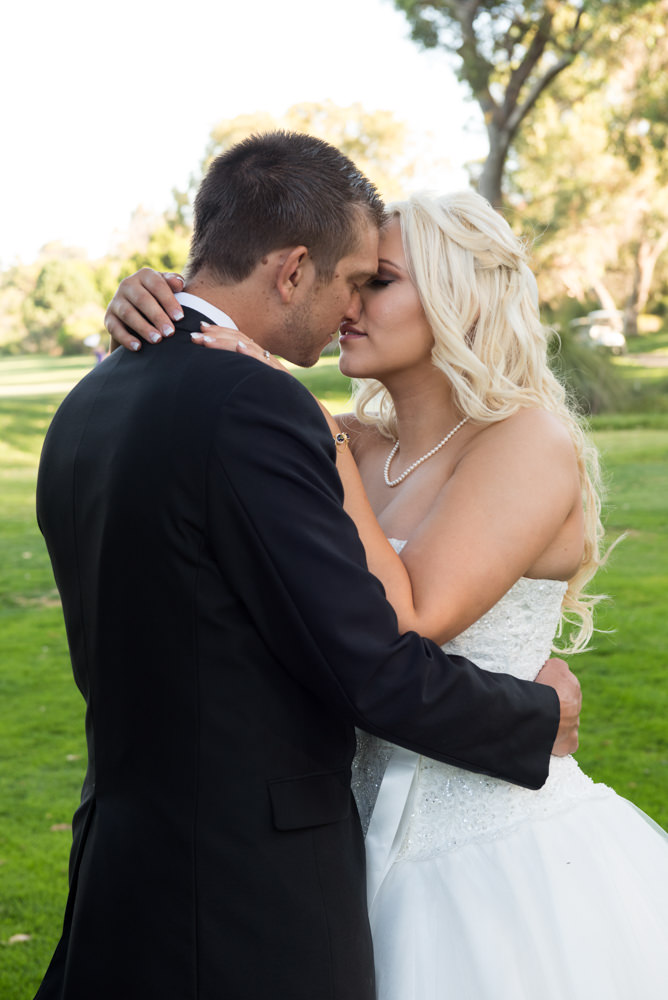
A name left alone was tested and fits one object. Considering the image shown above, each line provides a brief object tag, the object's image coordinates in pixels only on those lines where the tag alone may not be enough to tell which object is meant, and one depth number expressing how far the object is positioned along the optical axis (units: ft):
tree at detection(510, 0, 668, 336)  144.46
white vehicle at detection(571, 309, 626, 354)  145.07
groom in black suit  6.00
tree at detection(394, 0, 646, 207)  60.64
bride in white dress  7.91
